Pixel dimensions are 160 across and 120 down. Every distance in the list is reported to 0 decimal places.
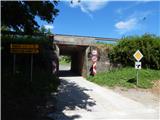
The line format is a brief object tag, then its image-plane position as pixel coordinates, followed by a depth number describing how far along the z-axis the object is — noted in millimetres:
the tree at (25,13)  3999
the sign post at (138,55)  7503
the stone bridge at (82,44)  9140
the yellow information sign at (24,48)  5645
